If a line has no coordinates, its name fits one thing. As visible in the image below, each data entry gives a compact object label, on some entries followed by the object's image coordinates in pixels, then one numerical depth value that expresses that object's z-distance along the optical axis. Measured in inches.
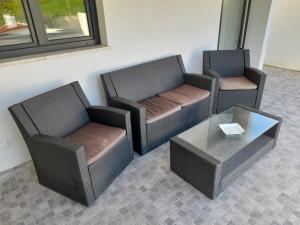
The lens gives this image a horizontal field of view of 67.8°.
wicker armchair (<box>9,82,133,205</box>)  67.6
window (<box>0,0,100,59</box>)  81.8
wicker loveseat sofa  92.6
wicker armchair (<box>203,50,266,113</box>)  121.0
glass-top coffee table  72.2
